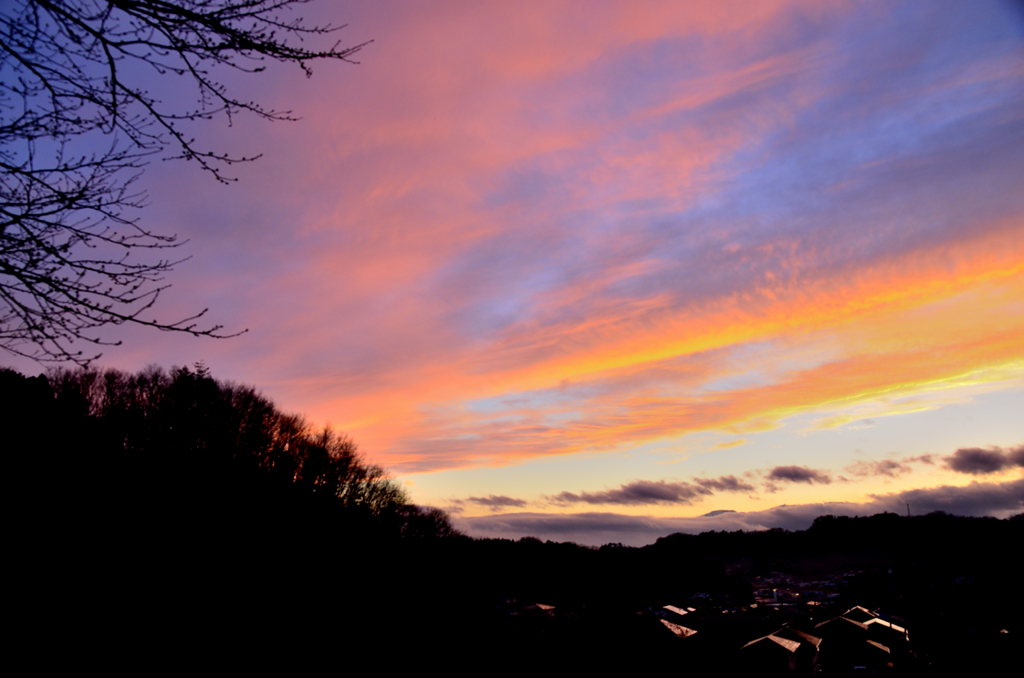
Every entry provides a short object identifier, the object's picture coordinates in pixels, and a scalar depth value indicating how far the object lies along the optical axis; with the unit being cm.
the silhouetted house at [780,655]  5275
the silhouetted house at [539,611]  6275
